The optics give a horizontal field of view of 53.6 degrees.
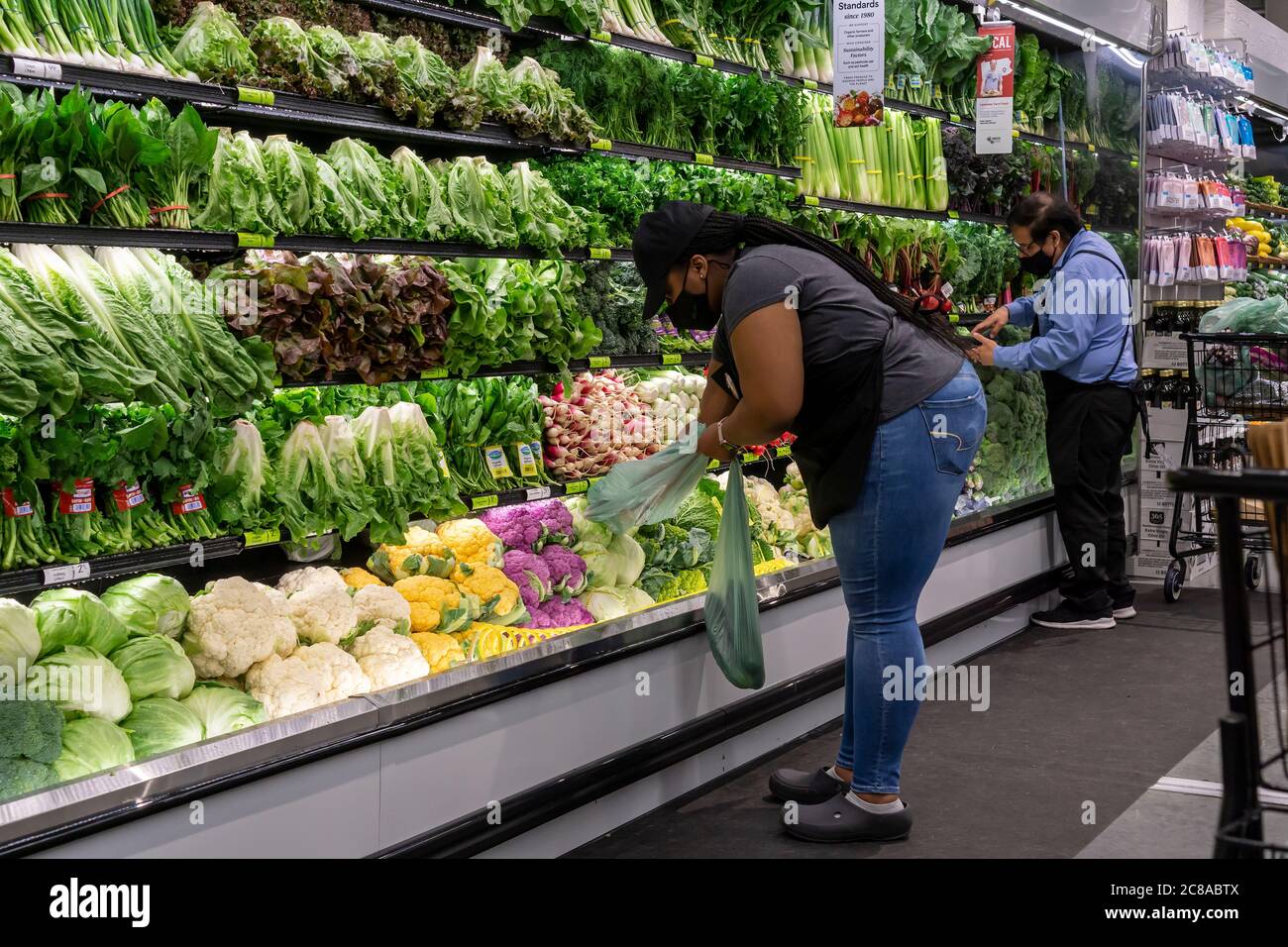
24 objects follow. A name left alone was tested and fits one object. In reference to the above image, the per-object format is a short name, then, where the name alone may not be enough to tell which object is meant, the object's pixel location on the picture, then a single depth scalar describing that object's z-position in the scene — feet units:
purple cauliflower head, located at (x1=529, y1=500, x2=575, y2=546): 15.49
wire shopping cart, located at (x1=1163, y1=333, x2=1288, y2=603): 20.75
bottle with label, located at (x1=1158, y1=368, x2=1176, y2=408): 25.30
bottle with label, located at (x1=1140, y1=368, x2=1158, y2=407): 25.54
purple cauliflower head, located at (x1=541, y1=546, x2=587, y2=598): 14.89
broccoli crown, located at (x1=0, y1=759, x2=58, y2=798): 9.08
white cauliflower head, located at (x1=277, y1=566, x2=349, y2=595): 12.94
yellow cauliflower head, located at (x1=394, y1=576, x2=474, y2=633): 13.24
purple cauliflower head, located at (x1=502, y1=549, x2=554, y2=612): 14.43
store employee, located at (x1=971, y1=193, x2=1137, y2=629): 21.12
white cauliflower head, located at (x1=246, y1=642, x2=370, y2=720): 11.27
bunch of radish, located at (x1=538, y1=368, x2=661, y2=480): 16.01
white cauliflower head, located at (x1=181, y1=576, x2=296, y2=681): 11.21
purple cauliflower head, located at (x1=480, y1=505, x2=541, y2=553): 15.24
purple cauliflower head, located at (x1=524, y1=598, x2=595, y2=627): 14.40
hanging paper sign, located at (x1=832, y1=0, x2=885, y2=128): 19.24
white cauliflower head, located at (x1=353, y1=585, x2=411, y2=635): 12.74
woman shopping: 11.32
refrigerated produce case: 9.18
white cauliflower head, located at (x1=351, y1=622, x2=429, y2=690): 12.10
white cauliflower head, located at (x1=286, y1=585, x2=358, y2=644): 12.20
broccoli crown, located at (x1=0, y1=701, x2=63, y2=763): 9.21
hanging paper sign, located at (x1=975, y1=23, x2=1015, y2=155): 22.93
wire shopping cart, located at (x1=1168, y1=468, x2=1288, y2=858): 6.13
